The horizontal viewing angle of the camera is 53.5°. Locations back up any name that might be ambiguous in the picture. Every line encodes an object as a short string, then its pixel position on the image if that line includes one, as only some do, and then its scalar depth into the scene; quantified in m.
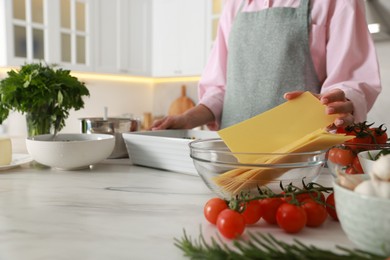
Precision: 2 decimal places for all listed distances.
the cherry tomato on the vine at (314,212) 0.51
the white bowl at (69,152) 0.90
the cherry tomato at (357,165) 0.62
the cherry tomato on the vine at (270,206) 0.51
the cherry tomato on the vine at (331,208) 0.54
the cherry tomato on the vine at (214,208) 0.51
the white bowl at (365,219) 0.38
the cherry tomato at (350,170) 0.62
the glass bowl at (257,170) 0.57
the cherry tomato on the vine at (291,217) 0.48
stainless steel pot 1.11
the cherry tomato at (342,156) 0.65
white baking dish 0.89
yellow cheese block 0.94
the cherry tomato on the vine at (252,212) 0.51
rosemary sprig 0.36
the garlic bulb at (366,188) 0.39
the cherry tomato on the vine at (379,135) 0.69
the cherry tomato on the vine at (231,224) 0.46
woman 1.21
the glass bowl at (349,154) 0.64
